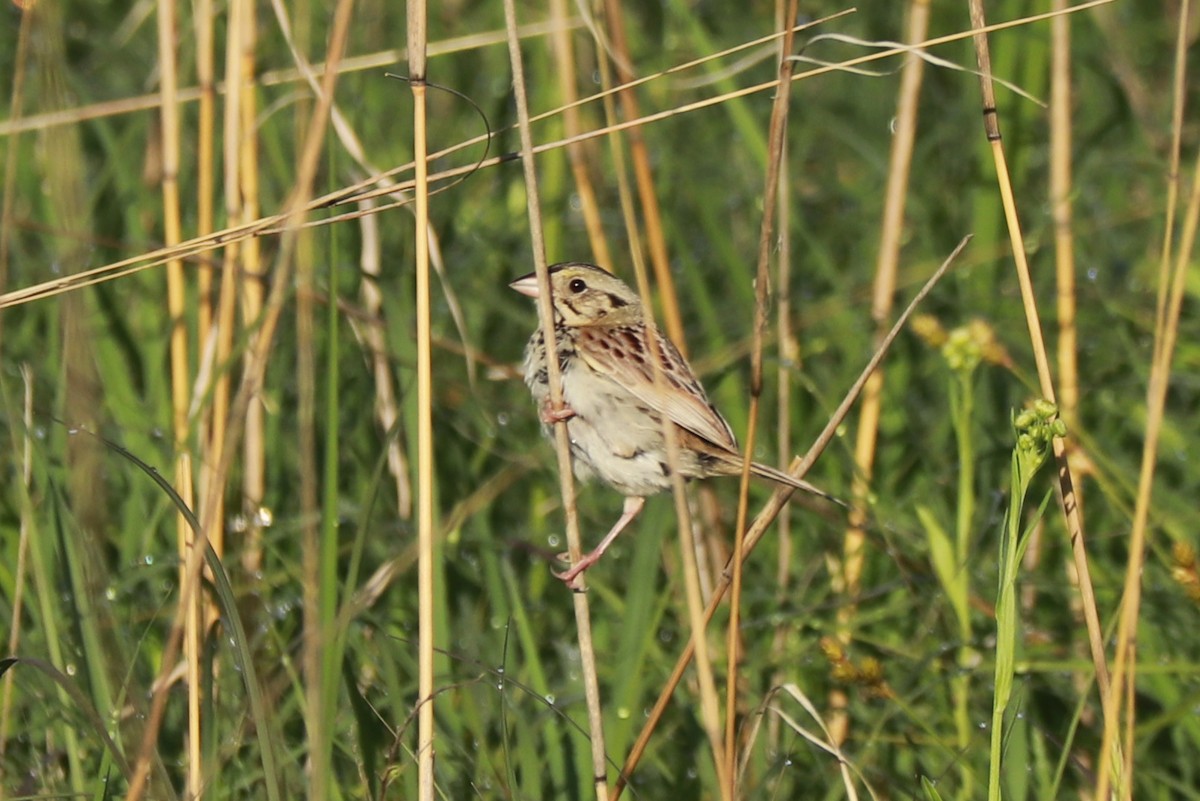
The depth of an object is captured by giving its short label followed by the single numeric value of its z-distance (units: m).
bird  5.43
